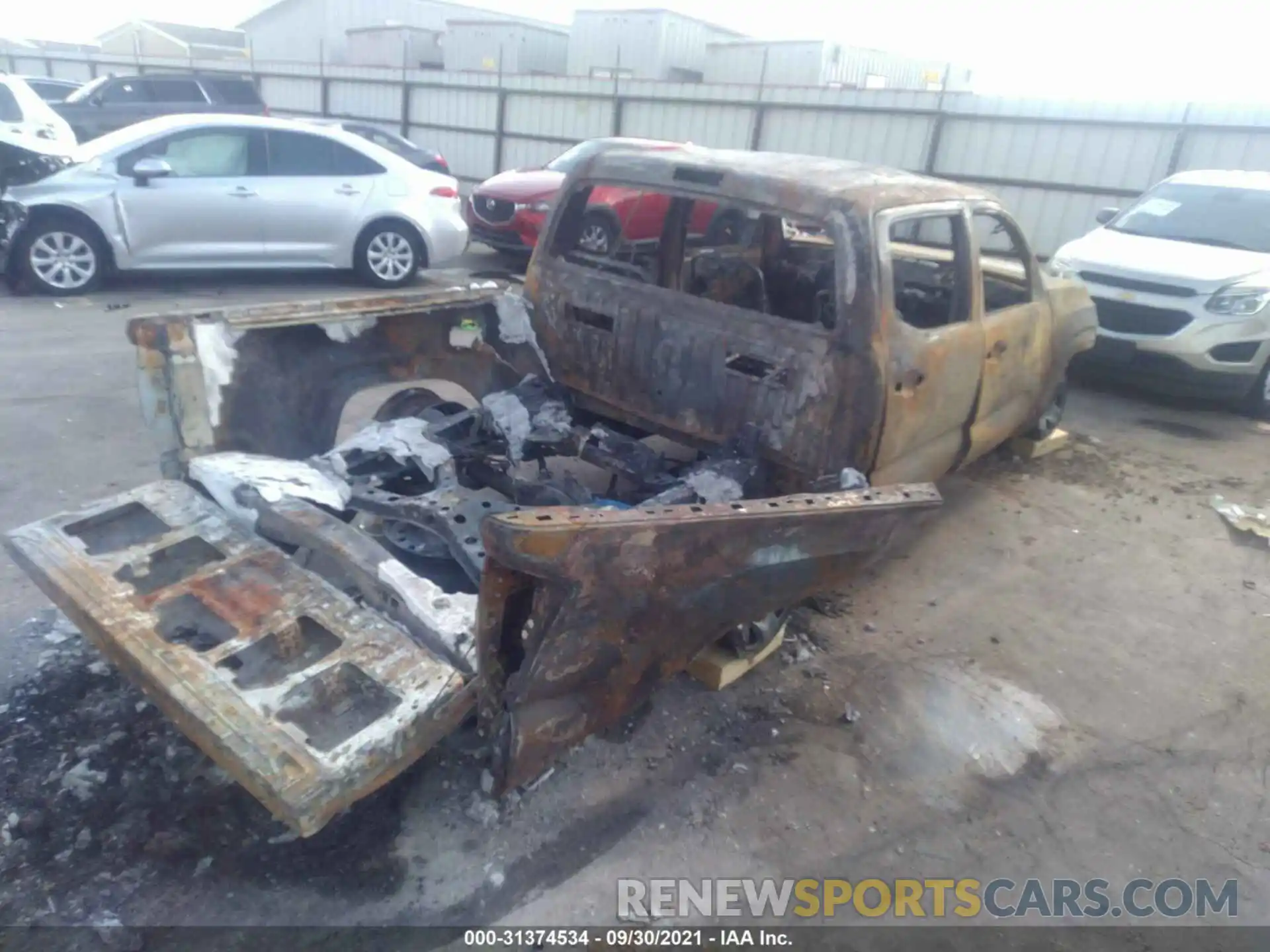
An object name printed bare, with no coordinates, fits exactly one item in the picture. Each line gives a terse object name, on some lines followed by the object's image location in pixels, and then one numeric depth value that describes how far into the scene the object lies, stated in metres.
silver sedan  7.82
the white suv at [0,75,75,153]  8.11
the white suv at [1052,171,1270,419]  6.71
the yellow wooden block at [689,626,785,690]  3.31
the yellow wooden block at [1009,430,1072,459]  5.85
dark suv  12.43
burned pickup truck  2.33
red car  9.21
